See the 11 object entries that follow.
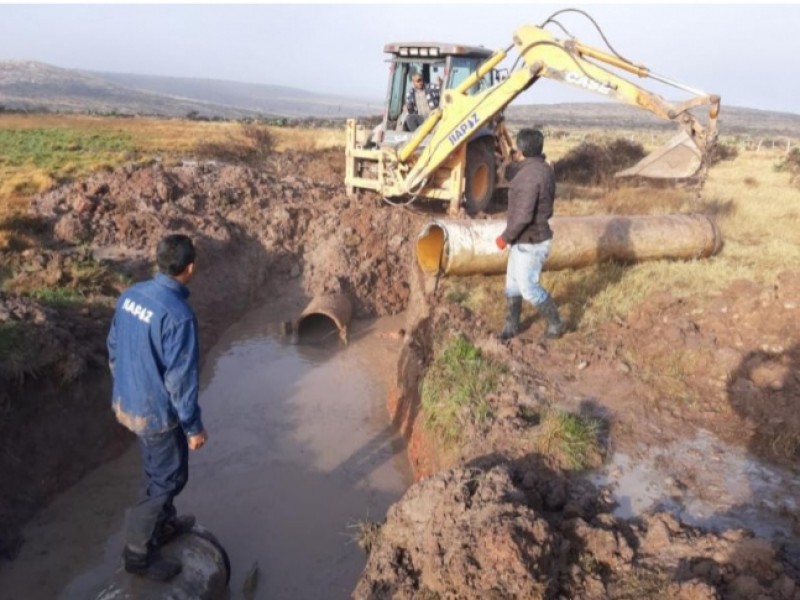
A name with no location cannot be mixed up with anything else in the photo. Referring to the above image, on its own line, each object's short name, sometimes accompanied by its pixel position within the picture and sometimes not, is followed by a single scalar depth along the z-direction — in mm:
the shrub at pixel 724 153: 22438
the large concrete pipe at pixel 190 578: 3730
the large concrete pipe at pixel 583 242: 7477
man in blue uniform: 3357
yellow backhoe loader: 7195
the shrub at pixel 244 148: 19250
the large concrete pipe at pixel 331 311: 7926
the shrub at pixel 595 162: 16812
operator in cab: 10906
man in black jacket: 5652
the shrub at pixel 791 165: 17094
